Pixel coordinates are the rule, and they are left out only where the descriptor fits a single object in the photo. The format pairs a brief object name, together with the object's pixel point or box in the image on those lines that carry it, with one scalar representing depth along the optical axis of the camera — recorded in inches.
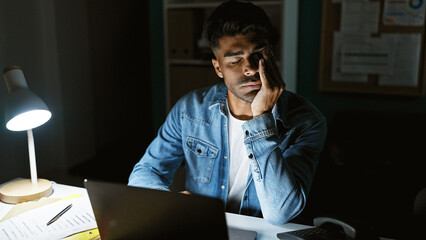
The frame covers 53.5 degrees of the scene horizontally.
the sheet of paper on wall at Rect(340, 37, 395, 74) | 121.1
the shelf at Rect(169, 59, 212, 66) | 144.3
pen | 52.3
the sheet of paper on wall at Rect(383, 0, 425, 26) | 115.6
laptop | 34.8
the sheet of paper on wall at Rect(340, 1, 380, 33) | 119.8
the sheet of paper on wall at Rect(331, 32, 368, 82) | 123.6
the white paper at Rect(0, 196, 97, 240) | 49.4
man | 54.4
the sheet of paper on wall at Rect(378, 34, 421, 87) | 118.0
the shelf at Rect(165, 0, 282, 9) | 132.3
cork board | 118.3
